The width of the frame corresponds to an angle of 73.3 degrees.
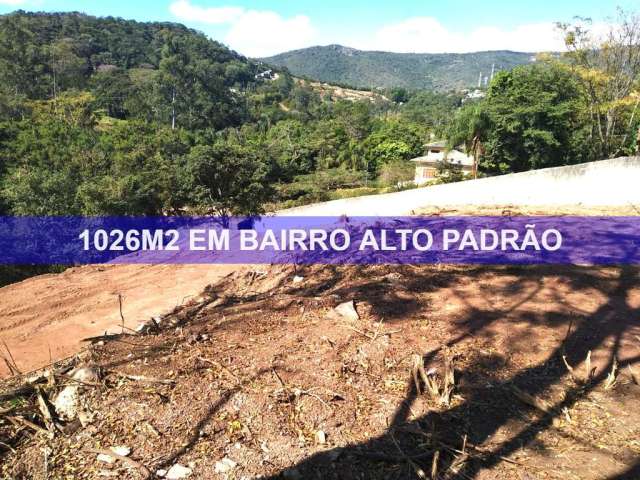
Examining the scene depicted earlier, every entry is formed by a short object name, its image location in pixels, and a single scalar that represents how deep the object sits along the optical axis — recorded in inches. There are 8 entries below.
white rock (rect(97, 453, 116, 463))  97.0
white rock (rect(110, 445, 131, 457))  98.6
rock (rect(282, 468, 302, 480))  93.7
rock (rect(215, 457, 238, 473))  95.5
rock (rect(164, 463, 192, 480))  93.7
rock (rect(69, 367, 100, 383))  116.2
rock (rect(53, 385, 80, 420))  109.3
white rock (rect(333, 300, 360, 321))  157.9
